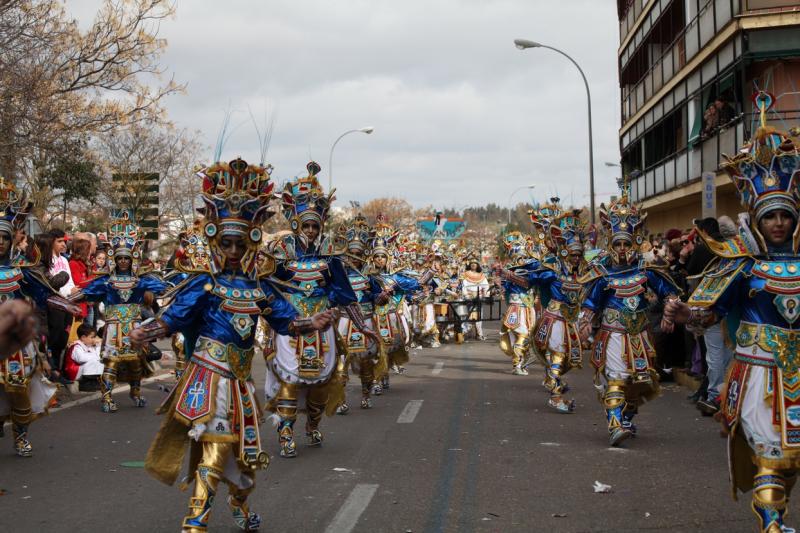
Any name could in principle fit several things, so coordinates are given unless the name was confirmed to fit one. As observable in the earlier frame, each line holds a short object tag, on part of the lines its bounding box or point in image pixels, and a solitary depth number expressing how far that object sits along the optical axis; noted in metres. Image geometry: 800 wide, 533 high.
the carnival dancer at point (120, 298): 12.51
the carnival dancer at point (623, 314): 9.85
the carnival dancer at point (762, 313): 5.74
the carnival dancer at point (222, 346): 6.06
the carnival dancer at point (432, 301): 24.56
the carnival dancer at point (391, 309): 15.02
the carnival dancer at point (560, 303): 12.66
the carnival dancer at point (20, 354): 9.09
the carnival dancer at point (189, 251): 13.73
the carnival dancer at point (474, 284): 28.04
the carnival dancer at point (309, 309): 9.31
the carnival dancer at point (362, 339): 12.86
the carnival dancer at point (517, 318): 17.42
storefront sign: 14.32
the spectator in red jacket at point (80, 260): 15.23
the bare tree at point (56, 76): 15.45
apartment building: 21.59
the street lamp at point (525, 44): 29.95
